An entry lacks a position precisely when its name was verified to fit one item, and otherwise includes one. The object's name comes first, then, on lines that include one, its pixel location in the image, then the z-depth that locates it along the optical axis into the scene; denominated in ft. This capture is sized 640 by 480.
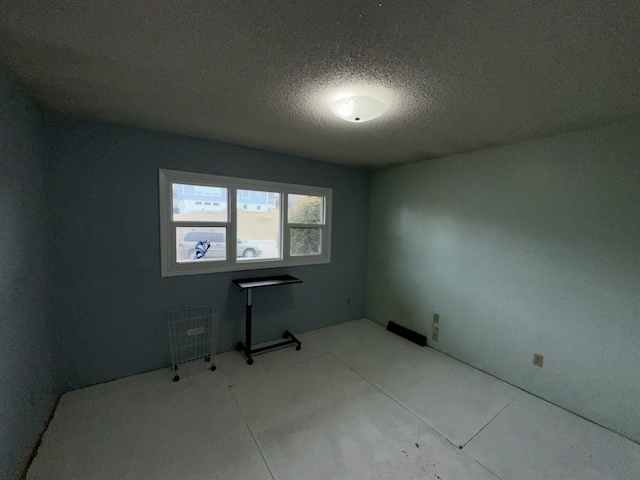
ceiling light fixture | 5.17
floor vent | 10.69
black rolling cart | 9.05
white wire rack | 8.70
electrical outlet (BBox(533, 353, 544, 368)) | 7.59
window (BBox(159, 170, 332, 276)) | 8.54
